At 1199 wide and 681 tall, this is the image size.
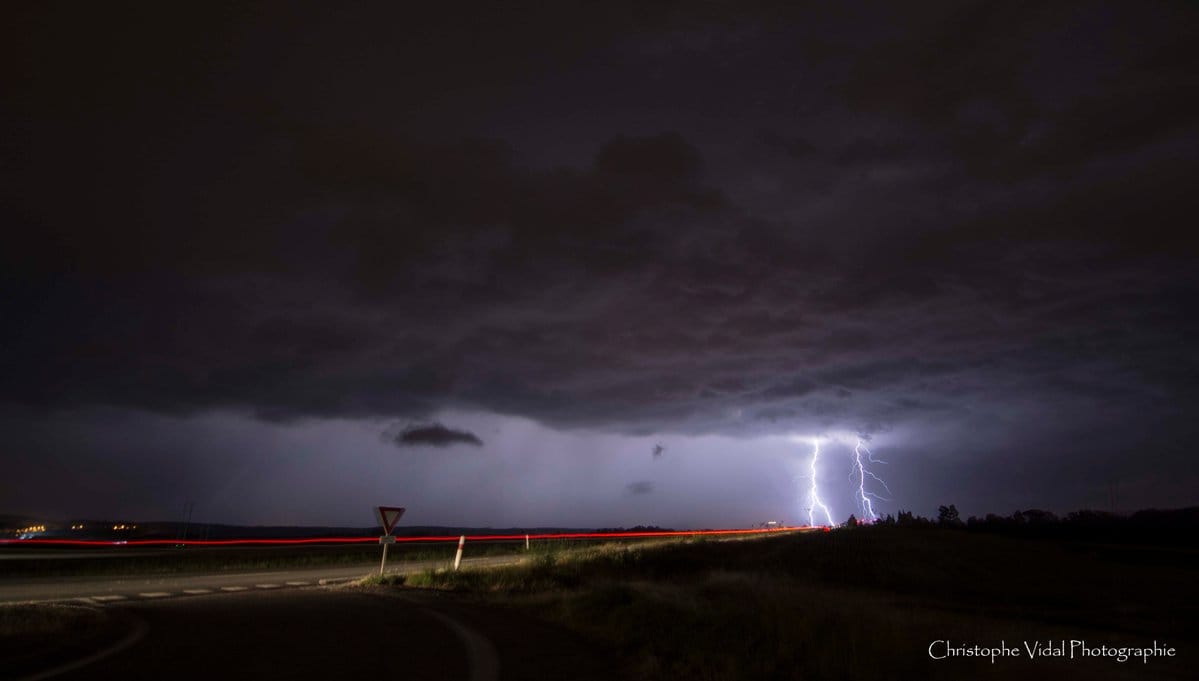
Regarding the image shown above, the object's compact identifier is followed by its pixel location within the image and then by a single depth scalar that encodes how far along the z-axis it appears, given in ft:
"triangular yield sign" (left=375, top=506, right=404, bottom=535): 75.10
